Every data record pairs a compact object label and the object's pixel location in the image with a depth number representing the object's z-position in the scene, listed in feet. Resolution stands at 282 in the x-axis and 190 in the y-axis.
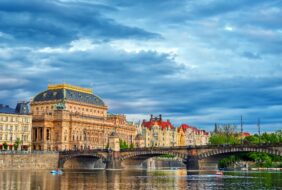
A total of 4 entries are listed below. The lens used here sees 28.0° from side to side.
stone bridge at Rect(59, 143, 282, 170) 420.77
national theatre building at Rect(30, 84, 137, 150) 638.53
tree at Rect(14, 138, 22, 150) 563.32
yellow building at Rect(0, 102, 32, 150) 568.82
